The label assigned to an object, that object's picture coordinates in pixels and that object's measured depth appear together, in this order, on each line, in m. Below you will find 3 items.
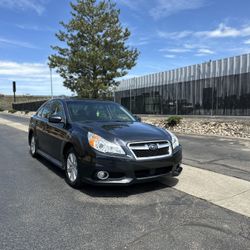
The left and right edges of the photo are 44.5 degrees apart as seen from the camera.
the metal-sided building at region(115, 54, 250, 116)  19.11
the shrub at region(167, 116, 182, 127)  16.31
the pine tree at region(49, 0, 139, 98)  21.25
